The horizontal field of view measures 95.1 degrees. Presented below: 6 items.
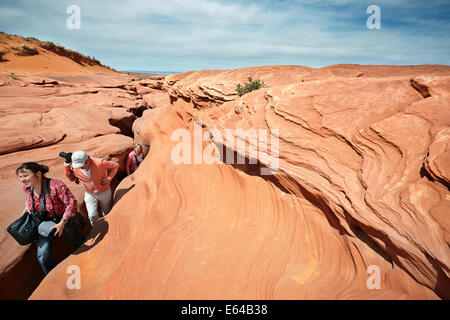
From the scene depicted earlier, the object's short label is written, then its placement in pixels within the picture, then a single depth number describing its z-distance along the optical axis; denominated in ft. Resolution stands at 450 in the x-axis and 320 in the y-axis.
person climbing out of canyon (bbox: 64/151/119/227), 10.37
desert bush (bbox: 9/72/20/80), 38.68
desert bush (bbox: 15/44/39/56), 80.43
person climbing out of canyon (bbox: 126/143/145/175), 18.58
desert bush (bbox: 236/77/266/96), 17.10
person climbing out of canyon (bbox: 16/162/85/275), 8.01
